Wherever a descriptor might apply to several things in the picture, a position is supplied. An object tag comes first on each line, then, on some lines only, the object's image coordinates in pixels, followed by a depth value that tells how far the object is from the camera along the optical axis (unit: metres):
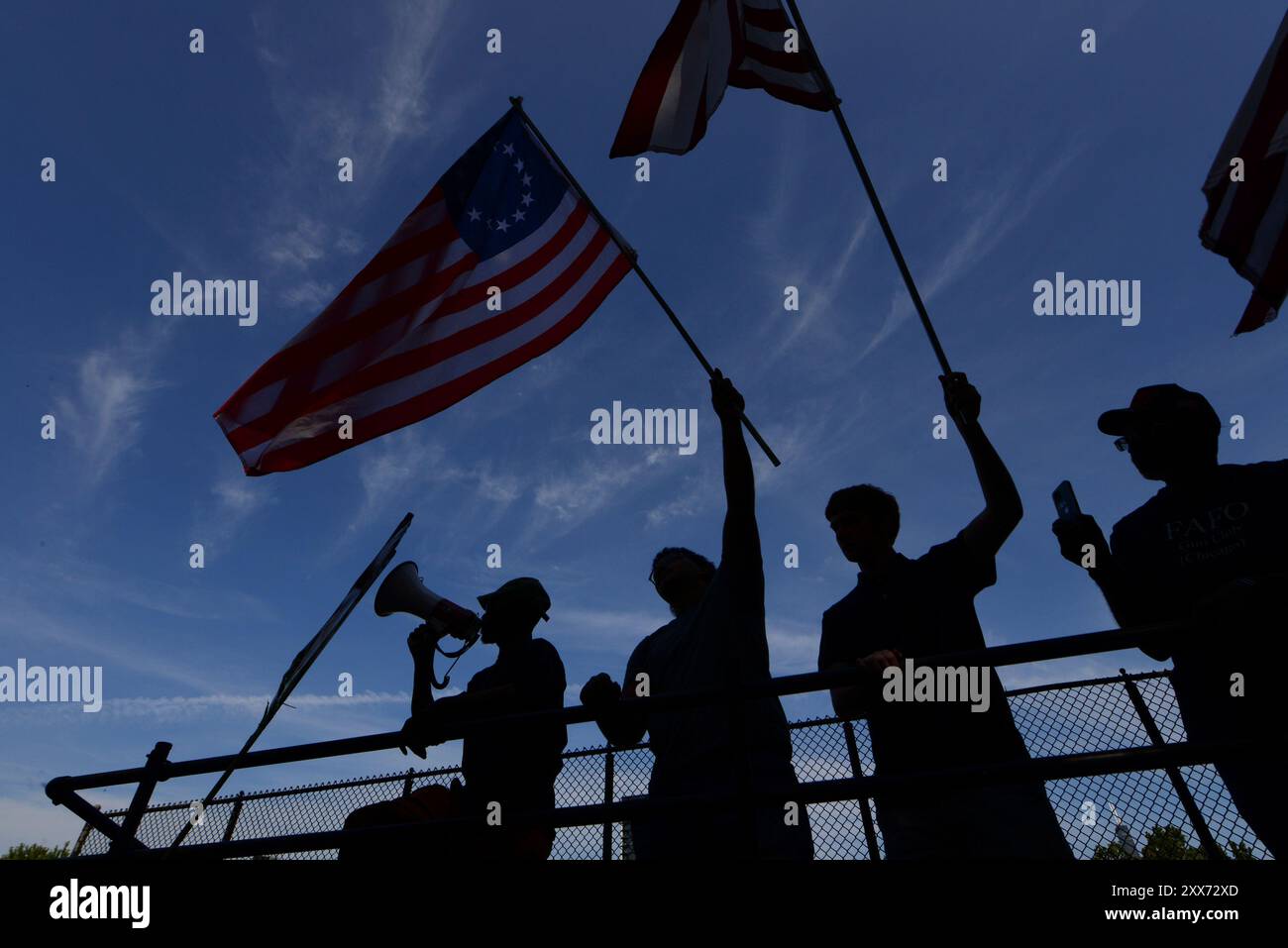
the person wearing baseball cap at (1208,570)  2.23
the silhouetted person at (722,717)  2.70
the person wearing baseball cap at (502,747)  3.39
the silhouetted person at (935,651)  2.72
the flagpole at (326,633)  4.64
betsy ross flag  5.05
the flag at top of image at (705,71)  4.49
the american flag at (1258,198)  4.12
